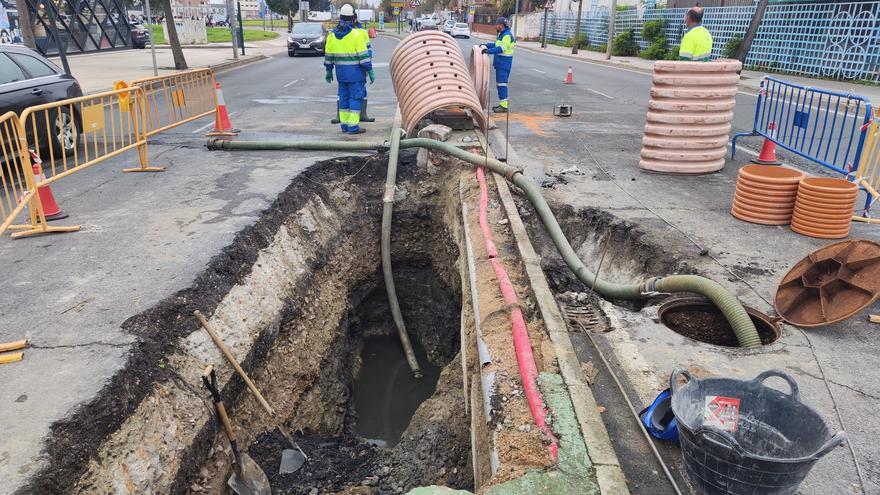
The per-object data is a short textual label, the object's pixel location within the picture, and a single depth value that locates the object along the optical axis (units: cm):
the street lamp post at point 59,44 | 1375
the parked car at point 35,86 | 766
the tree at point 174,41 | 1970
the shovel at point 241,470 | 394
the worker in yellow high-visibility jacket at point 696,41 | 875
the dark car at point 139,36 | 3165
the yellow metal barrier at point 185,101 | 912
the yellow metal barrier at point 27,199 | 524
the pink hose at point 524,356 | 325
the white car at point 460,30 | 4844
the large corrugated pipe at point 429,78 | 876
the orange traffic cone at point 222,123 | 978
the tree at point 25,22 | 1319
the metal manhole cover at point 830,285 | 423
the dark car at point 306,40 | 2988
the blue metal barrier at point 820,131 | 651
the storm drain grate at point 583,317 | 447
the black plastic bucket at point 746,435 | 239
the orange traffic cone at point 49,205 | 584
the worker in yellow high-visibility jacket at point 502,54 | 1221
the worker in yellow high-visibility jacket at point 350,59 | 945
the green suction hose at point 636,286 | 411
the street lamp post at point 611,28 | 3001
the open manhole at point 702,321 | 437
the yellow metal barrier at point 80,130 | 693
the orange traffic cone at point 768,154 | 847
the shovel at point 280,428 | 423
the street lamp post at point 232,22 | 2583
